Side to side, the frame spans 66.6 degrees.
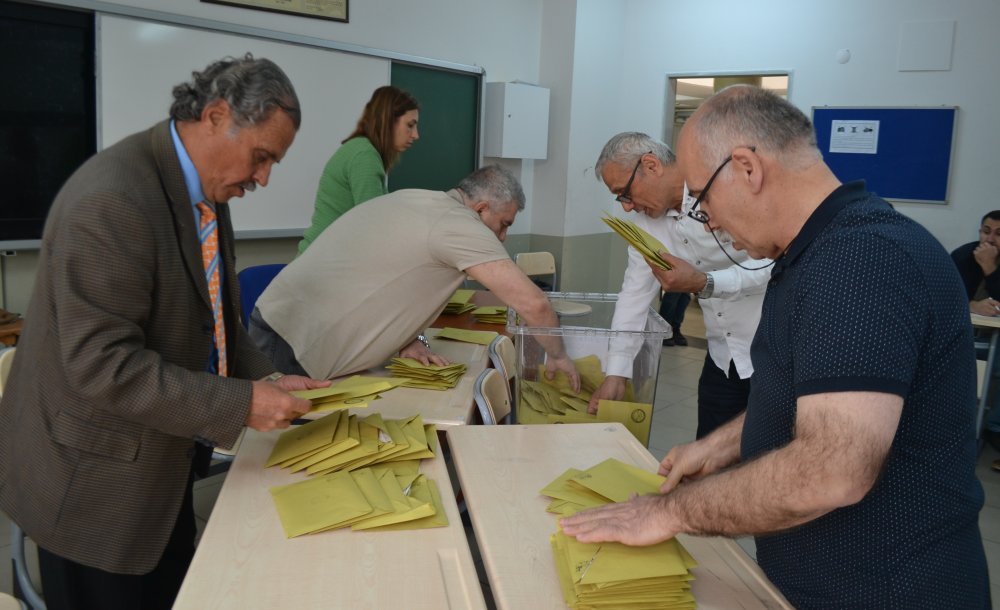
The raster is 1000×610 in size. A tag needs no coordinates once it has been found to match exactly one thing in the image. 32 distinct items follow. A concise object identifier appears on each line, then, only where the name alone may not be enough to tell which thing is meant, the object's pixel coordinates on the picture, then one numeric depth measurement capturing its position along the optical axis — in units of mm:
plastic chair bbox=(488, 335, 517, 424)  2822
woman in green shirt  3773
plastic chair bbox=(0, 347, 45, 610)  2021
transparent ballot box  2242
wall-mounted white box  6172
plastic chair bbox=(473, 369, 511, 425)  2246
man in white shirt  2434
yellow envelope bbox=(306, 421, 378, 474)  1640
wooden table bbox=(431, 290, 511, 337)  3457
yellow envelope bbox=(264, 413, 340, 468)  1668
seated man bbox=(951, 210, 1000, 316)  4891
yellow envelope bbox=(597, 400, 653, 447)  2256
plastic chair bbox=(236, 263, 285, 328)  3383
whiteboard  3932
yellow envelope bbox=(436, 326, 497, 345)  3066
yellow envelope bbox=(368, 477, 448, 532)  1434
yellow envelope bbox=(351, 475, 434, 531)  1417
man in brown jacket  1364
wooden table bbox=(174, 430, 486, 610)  1190
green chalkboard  5609
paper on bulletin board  6156
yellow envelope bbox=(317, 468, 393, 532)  1438
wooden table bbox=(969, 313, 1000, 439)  4285
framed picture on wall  4514
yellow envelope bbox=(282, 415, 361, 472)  1649
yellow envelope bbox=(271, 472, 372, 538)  1399
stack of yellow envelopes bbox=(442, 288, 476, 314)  3734
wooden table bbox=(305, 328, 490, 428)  2078
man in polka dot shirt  988
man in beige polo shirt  2332
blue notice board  5922
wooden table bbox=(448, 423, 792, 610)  1260
